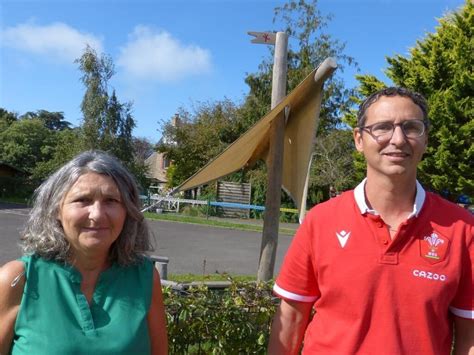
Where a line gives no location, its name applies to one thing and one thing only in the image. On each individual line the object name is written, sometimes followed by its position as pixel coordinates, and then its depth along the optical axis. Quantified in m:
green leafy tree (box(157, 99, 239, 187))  28.02
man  1.63
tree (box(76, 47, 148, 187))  26.58
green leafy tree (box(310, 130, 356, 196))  23.27
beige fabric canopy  4.07
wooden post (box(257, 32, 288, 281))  4.51
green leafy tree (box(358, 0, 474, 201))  12.47
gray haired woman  1.71
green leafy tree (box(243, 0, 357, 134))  25.22
